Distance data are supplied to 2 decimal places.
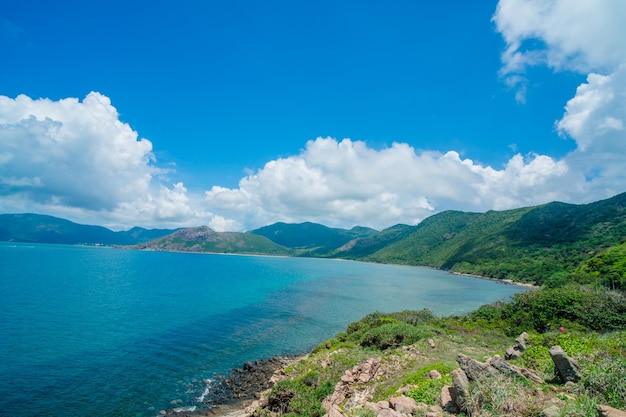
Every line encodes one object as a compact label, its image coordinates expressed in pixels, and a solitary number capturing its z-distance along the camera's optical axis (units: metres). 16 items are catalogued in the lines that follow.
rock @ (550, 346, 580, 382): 12.59
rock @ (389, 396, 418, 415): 12.70
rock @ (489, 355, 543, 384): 13.16
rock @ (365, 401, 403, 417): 11.93
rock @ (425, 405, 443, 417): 11.58
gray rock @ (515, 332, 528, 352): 20.38
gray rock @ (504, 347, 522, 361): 18.77
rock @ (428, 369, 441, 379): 17.66
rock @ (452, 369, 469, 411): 11.63
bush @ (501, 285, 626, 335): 40.62
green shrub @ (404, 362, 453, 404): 14.48
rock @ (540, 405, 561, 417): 9.34
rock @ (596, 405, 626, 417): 8.05
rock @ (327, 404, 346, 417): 13.15
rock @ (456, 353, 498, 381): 12.55
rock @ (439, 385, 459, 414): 12.18
